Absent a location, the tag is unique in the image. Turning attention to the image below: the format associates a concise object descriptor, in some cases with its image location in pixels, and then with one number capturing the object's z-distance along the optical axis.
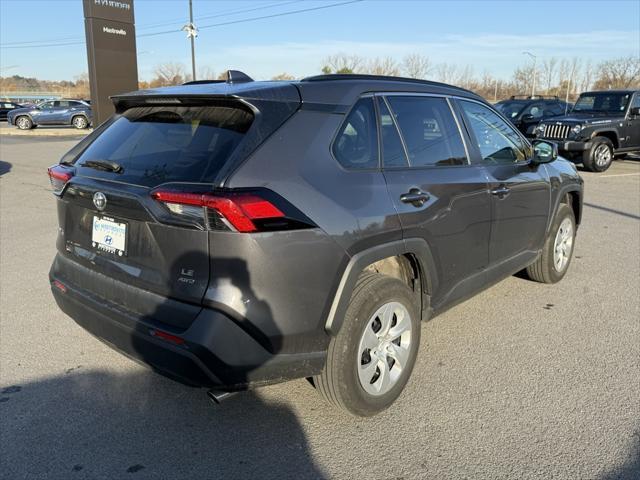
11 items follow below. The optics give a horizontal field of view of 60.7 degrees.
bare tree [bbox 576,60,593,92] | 61.12
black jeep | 13.74
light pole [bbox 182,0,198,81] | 31.41
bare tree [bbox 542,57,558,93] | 62.60
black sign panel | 13.12
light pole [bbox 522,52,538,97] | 56.86
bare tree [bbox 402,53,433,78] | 46.81
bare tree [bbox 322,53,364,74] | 38.22
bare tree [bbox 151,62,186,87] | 56.31
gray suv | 2.41
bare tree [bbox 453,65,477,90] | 60.69
